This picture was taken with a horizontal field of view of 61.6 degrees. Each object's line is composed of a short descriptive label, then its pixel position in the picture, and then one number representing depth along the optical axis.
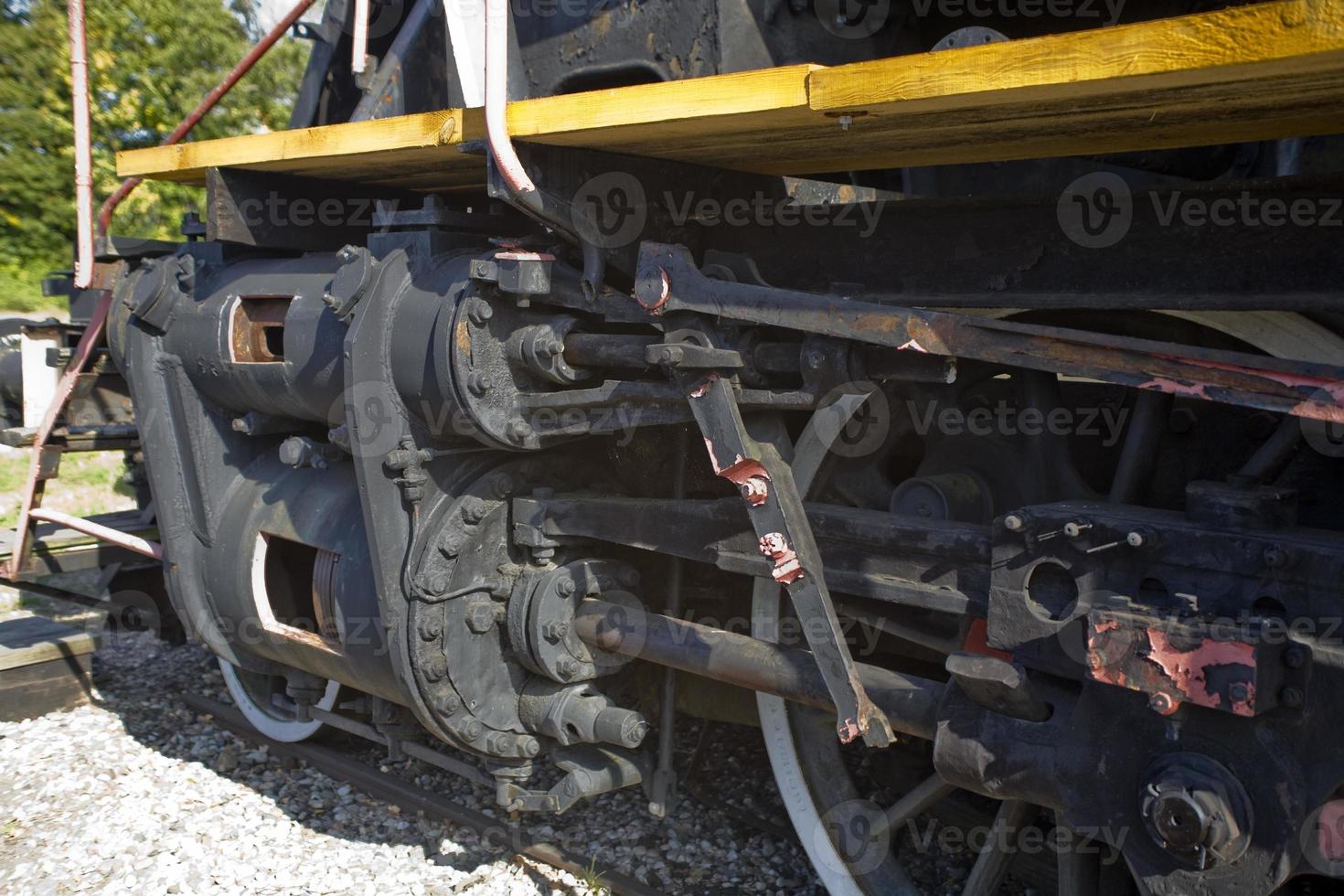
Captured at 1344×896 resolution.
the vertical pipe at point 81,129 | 3.53
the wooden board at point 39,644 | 4.66
